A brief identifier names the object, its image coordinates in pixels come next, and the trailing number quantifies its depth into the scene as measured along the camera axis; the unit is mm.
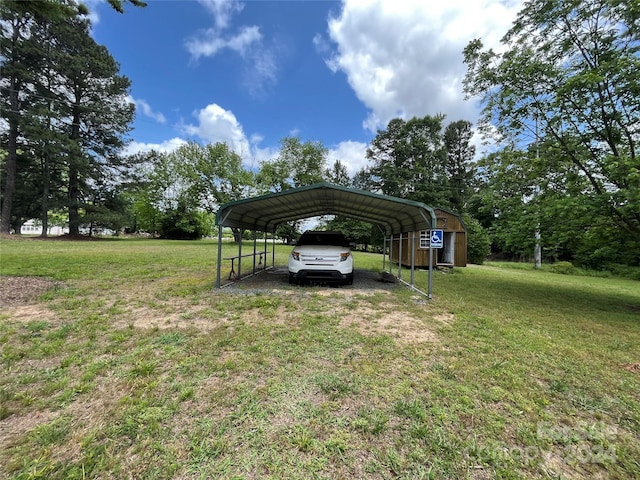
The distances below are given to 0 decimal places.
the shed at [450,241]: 13992
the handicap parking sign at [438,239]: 10772
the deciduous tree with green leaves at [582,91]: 5738
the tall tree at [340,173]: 40719
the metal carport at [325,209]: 6445
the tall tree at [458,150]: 32719
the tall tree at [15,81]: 19844
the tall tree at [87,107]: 22734
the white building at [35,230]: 61162
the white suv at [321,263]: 7098
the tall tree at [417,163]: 28906
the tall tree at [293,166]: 29422
